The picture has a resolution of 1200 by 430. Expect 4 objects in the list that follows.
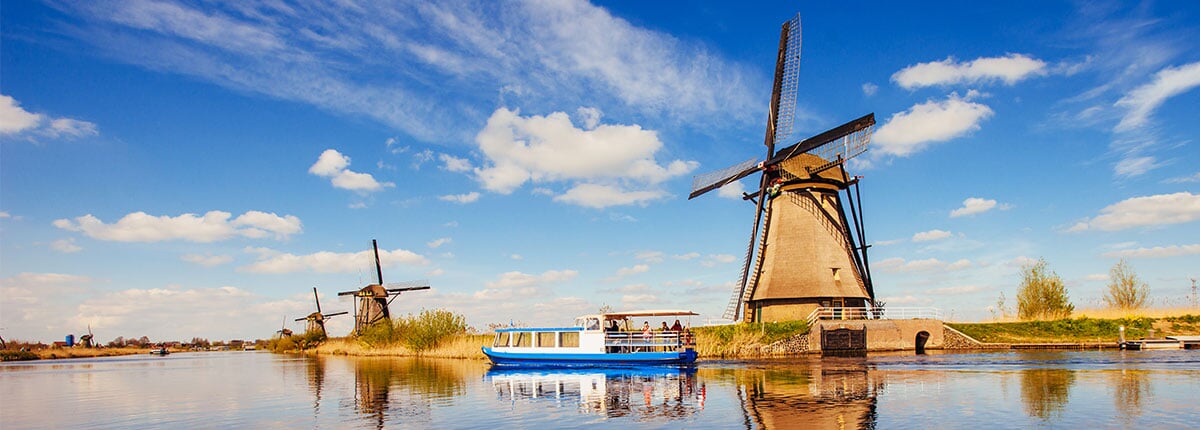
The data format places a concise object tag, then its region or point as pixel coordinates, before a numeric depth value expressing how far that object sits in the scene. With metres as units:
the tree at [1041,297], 56.31
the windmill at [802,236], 43.97
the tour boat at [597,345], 34.91
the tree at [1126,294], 57.03
